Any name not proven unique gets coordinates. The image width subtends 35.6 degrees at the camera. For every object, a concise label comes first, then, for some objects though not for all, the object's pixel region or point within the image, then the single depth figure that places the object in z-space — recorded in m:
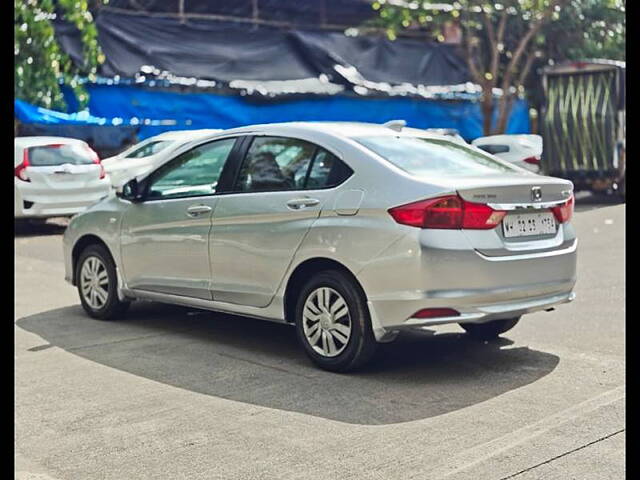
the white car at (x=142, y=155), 17.81
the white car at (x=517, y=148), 20.92
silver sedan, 6.03
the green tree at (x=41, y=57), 19.84
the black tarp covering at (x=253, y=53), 23.58
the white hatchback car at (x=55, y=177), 15.88
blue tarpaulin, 21.50
